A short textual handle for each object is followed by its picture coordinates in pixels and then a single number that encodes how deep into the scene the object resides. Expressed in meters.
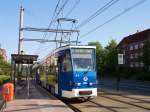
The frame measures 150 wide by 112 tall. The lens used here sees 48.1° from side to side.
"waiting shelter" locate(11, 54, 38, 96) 10.98
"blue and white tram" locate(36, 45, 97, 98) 9.18
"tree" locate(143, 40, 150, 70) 31.92
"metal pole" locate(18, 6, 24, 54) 13.91
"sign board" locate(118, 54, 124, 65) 14.71
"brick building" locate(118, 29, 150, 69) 44.73
